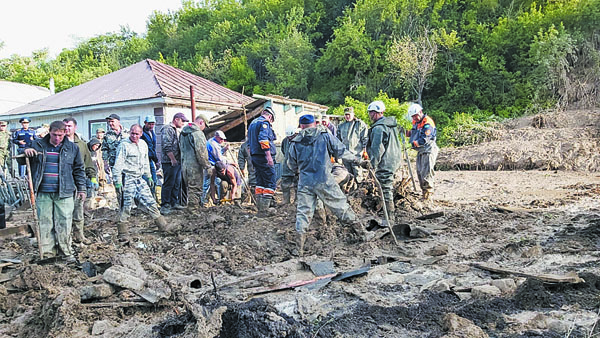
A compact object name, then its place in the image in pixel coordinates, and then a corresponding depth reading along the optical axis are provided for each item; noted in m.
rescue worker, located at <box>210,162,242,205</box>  9.15
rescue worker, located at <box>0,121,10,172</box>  10.64
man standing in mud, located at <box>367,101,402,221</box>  7.23
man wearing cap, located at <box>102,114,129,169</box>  8.06
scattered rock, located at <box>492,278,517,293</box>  4.14
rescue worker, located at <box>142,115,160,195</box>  8.51
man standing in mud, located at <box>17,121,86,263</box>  5.52
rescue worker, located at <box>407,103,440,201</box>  8.52
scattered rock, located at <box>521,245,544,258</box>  5.28
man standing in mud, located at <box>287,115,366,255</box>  5.97
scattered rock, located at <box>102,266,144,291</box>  4.46
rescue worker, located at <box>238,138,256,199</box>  9.41
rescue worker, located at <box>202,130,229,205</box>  9.06
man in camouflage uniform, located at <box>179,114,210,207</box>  8.16
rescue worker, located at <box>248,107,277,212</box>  8.15
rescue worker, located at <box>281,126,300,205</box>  8.53
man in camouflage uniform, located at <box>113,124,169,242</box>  6.80
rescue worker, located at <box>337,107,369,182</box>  9.99
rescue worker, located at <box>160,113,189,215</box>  8.45
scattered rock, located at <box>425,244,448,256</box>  5.67
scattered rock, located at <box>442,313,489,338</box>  3.11
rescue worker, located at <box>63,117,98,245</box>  6.52
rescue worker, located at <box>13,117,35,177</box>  10.17
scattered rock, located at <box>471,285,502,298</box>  4.01
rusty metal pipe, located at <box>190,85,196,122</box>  13.22
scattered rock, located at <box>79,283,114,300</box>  4.32
